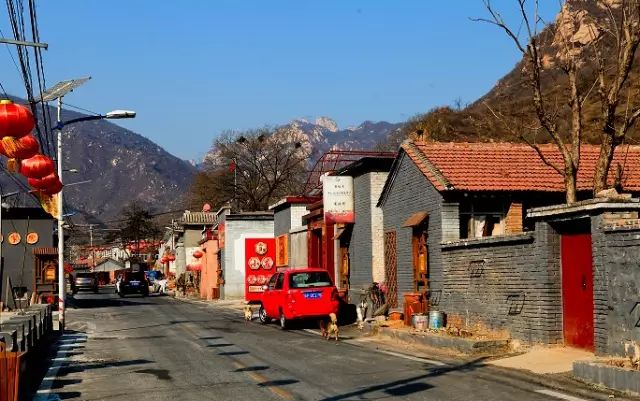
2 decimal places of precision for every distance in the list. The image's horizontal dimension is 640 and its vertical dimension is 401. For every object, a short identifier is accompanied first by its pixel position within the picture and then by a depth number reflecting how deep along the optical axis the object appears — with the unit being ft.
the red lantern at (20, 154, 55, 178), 57.82
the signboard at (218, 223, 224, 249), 169.27
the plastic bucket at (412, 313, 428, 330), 66.39
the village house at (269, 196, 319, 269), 125.49
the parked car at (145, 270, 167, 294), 246.06
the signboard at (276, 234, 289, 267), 137.59
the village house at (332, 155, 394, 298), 89.78
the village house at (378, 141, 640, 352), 50.52
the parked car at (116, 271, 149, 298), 206.59
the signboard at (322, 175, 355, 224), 97.66
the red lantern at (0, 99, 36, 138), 41.63
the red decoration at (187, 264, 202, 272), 210.38
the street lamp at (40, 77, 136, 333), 87.25
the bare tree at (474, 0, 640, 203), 59.93
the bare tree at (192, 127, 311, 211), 262.47
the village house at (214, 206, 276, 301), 165.07
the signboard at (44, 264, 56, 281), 131.75
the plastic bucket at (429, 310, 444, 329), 65.41
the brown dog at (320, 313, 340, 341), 67.97
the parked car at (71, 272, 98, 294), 242.97
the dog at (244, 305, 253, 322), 97.60
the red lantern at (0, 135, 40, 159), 44.24
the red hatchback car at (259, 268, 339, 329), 79.15
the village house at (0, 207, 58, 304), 131.34
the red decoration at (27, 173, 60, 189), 60.18
